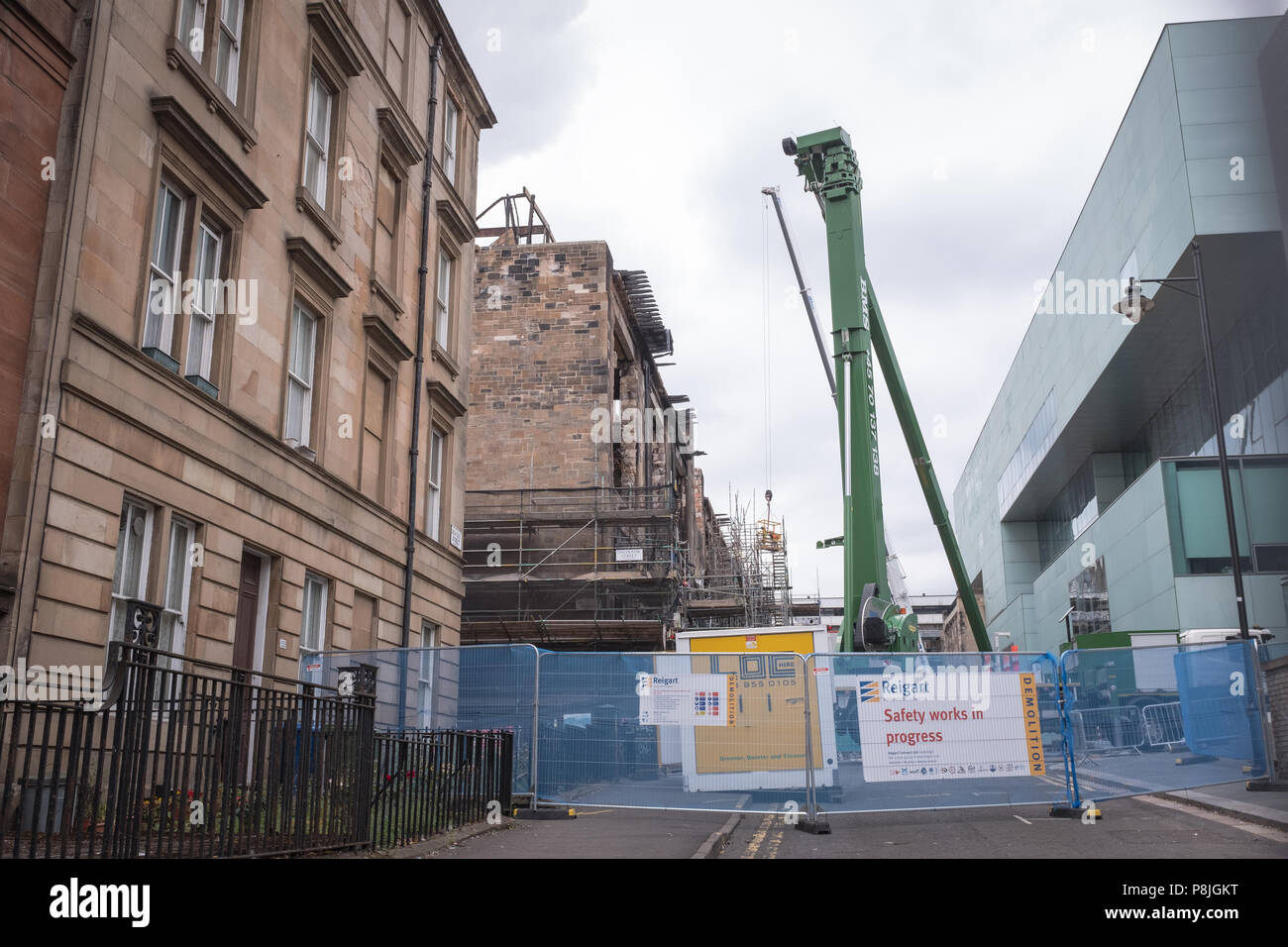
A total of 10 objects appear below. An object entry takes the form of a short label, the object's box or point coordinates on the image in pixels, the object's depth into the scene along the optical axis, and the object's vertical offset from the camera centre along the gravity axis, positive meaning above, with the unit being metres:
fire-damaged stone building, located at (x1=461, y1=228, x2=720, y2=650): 33.38 +7.80
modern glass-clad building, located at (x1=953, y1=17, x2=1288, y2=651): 29.34 +11.79
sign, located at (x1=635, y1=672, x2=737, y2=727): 14.20 +0.37
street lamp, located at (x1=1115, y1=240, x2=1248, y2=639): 20.85 +6.10
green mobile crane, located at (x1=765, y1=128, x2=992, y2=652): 16.09 +5.20
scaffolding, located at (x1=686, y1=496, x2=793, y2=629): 38.47 +5.16
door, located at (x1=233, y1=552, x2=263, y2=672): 14.84 +1.59
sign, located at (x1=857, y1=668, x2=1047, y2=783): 13.59 +0.03
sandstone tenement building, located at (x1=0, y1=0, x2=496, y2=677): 10.73 +5.06
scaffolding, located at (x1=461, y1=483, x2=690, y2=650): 33.00 +4.83
